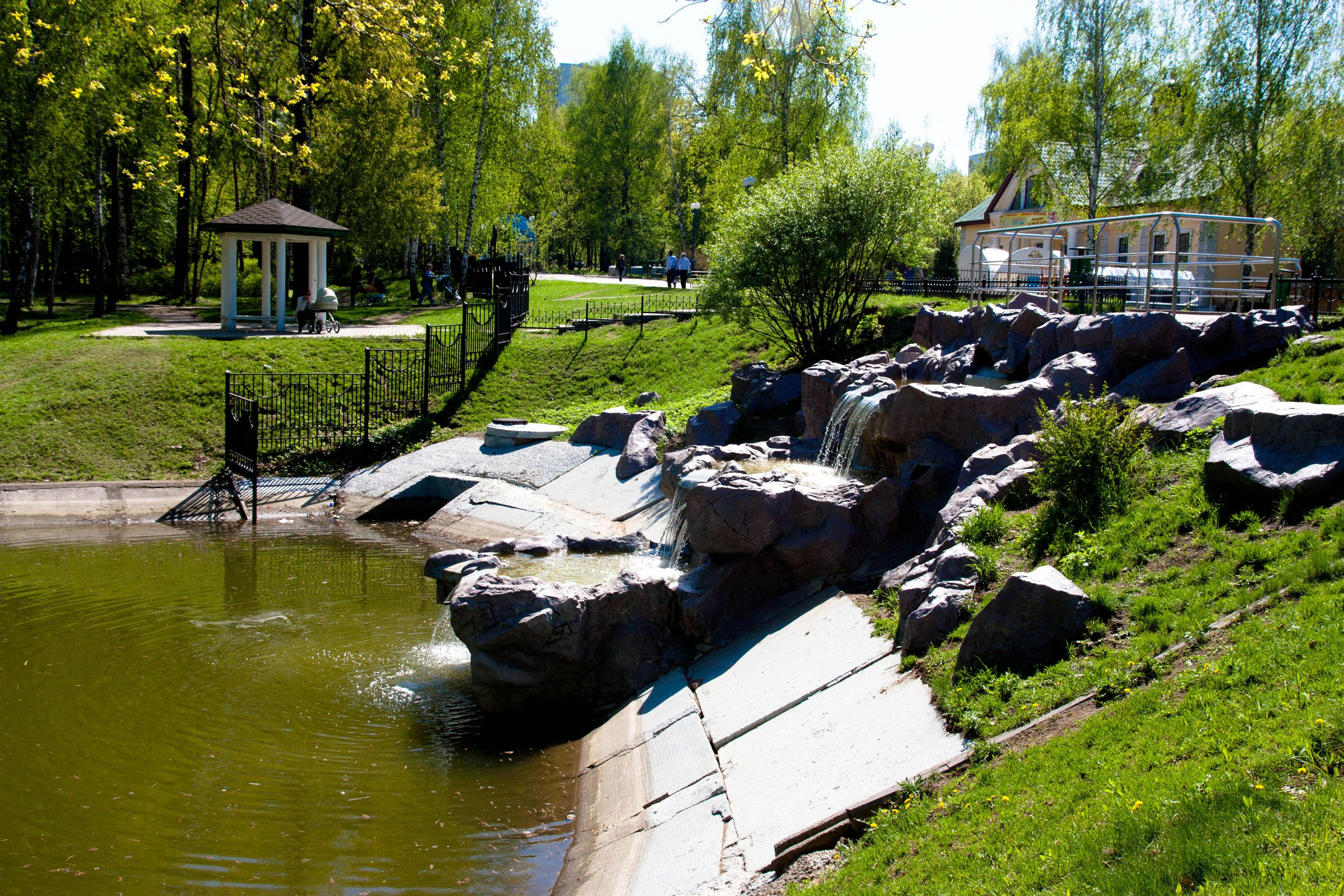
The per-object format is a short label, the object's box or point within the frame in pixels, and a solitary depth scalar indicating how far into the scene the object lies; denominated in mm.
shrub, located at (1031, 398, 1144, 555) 8109
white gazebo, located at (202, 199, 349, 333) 25172
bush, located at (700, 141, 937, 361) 18891
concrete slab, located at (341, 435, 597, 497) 18328
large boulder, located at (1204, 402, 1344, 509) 6793
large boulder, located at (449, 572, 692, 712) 9016
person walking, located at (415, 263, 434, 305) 33219
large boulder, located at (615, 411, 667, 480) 17078
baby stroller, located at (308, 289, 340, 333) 25672
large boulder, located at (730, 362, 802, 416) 17844
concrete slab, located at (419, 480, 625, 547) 15773
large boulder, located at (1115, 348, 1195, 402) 10172
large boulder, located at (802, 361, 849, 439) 14922
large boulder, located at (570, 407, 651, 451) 18688
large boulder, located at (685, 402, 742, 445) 17172
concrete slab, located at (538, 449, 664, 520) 15969
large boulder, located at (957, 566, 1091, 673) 6660
